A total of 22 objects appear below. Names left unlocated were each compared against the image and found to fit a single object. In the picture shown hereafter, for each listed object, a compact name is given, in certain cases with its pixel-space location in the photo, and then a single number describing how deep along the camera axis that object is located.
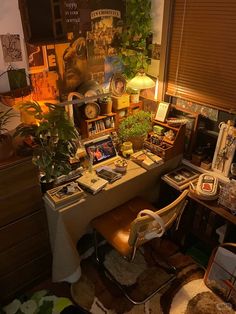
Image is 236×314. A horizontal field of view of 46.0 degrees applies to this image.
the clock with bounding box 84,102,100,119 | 2.42
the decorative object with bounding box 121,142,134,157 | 2.62
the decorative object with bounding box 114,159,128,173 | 2.42
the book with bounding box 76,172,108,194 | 2.17
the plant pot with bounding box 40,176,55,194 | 2.17
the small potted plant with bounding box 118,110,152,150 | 2.60
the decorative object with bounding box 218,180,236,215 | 2.14
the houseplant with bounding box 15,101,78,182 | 1.88
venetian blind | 2.15
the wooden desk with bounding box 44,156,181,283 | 2.08
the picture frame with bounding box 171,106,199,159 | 2.56
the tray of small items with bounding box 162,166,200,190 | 2.42
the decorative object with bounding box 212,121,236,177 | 2.29
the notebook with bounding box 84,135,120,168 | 2.46
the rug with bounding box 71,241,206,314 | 2.17
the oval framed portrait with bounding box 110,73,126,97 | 2.55
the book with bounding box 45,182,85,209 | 2.04
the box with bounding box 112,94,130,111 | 2.60
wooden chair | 1.87
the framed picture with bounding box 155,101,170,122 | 2.62
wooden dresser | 1.87
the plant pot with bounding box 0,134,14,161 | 1.78
